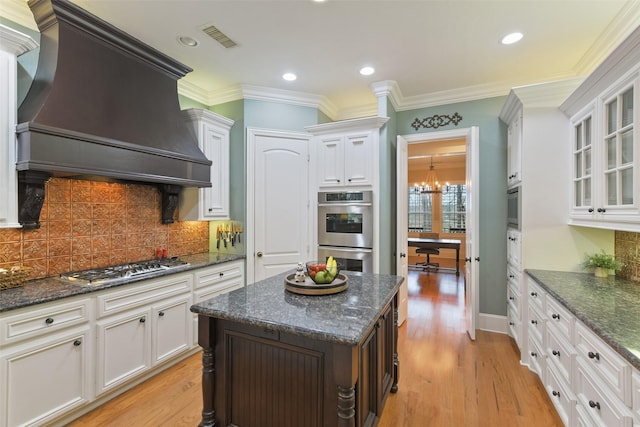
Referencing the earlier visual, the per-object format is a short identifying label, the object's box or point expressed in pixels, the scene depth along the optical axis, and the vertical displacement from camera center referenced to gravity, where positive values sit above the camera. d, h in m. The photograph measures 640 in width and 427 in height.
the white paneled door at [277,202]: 3.63 +0.17
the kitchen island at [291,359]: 1.40 -0.78
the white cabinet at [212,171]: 3.31 +0.53
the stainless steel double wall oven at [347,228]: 3.54 -0.16
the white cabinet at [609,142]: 1.72 +0.50
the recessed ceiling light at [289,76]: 3.34 +1.59
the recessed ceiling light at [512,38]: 2.58 +1.57
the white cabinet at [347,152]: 3.50 +0.78
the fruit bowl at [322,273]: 1.93 -0.39
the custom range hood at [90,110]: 1.95 +0.80
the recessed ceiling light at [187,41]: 2.67 +1.60
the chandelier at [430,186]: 7.53 +0.81
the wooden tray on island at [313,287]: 1.88 -0.47
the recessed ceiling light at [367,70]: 3.20 +1.59
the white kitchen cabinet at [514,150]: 2.91 +0.70
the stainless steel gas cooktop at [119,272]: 2.26 -0.48
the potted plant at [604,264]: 2.36 -0.40
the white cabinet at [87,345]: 1.76 -0.94
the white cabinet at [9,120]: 1.87 +0.61
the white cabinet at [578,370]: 1.27 -0.85
